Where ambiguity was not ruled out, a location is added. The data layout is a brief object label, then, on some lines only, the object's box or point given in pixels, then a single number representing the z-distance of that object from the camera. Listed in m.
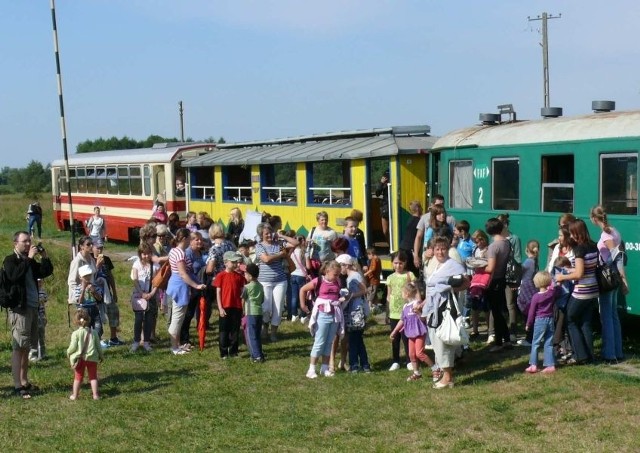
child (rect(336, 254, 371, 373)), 11.75
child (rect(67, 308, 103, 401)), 10.87
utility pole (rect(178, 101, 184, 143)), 64.69
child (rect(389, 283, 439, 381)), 11.33
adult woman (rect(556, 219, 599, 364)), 10.88
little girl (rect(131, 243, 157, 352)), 13.67
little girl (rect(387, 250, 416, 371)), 11.81
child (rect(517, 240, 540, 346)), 12.50
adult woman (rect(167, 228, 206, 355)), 13.27
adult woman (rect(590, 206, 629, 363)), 11.28
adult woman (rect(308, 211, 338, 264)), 14.30
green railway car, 12.21
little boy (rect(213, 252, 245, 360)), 12.80
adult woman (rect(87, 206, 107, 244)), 25.09
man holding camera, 11.02
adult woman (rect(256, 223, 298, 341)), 13.72
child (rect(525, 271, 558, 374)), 11.05
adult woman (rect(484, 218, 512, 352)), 12.16
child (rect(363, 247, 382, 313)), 14.74
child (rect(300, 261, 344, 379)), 11.59
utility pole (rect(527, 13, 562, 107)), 35.88
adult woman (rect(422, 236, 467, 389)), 10.70
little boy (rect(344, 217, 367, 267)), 14.03
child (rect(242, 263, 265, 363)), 12.78
